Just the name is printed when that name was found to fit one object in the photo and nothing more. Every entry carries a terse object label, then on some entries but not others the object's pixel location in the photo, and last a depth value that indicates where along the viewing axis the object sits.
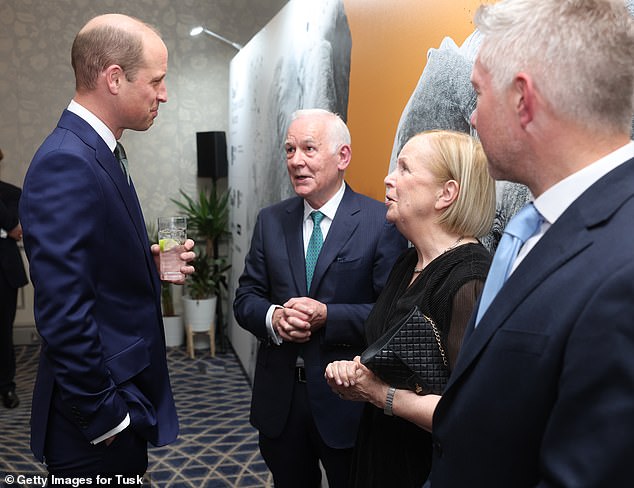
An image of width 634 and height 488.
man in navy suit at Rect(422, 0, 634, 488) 0.73
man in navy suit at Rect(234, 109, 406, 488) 2.07
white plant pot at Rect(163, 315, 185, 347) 6.12
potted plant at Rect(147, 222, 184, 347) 6.10
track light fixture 5.88
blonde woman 1.41
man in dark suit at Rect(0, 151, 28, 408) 4.30
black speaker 6.25
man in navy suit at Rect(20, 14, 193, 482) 1.52
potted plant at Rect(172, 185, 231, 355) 5.81
